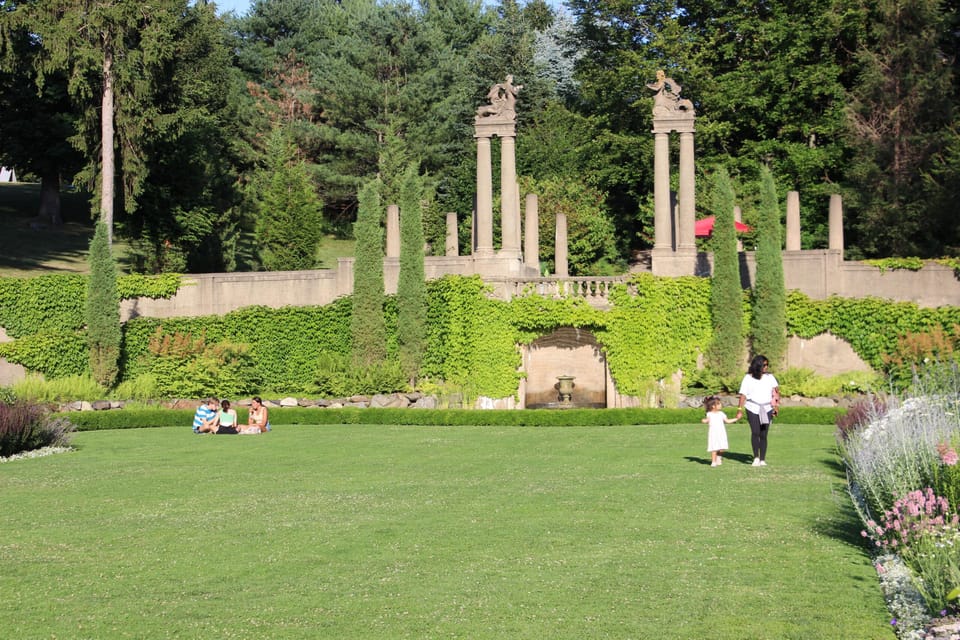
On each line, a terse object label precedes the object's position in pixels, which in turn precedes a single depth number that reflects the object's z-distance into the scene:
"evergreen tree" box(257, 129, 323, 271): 57.94
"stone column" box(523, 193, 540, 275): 43.59
